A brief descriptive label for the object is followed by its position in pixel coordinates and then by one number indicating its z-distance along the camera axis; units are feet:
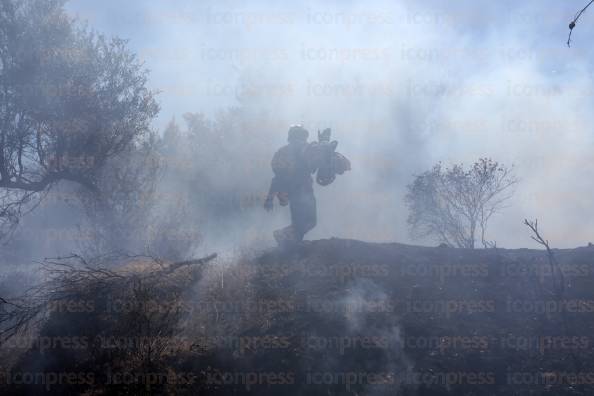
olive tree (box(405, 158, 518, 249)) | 61.93
